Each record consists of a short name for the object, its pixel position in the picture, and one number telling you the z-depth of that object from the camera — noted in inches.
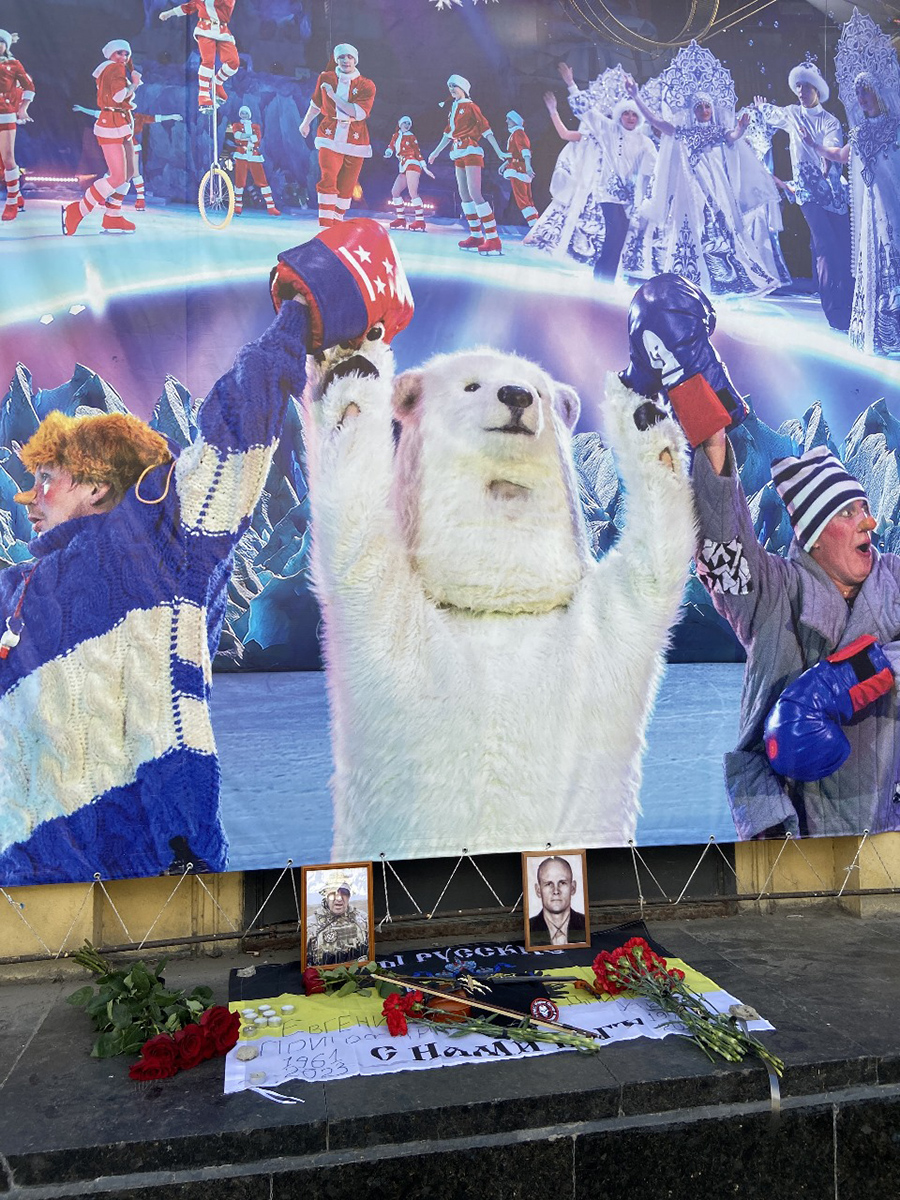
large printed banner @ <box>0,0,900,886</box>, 133.0
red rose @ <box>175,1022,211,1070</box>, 109.1
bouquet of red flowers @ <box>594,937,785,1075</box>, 112.0
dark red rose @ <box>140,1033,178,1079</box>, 108.0
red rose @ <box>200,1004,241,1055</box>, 111.0
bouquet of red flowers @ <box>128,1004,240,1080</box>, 107.7
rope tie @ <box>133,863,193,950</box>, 145.0
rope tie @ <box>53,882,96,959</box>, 139.3
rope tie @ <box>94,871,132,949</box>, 142.9
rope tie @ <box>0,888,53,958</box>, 137.7
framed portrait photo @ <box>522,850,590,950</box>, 145.0
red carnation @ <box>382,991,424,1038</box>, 116.0
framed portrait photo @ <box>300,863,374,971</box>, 135.3
